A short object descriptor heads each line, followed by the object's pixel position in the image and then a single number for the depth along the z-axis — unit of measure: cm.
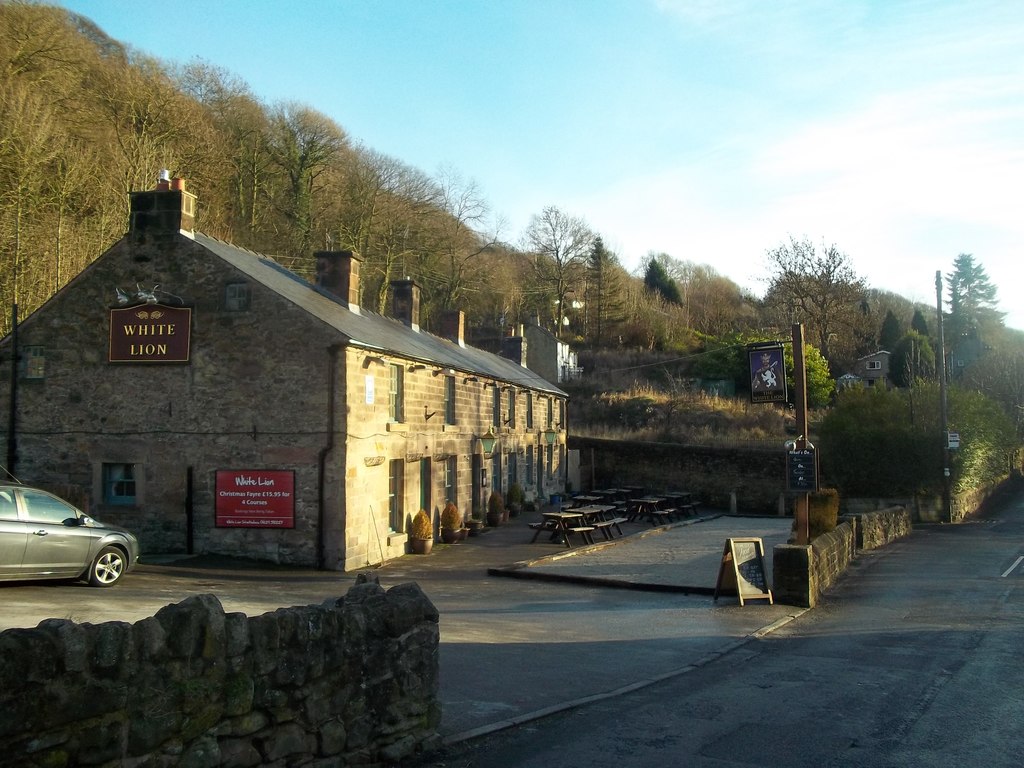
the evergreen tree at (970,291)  8138
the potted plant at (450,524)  2452
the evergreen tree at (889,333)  7344
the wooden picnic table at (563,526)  2395
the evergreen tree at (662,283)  8294
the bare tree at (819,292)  4872
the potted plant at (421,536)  2216
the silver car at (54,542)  1323
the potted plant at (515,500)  3156
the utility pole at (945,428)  3322
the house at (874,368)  6919
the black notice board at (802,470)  1677
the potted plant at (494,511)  2897
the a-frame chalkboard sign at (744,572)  1510
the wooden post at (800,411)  1723
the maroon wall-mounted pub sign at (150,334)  2006
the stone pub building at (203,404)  1919
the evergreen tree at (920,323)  7681
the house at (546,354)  5712
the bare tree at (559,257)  6325
